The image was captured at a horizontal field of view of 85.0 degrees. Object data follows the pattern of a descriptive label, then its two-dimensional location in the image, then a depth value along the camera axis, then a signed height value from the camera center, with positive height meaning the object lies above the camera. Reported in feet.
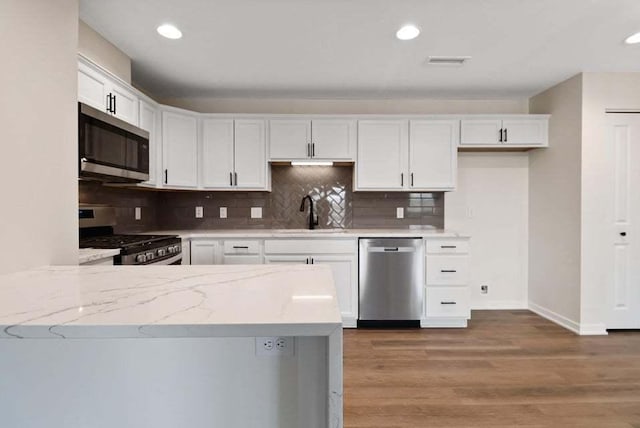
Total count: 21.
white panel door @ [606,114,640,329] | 10.74 +0.09
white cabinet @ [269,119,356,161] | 12.04 +2.52
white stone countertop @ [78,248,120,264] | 6.23 -0.82
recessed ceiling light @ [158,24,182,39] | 8.05 +4.24
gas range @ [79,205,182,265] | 7.48 -0.73
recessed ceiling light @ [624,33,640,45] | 8.68 +4.36
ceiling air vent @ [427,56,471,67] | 9.65 +4.27
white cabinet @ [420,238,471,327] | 11.29 -2.25
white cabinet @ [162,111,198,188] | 11.14 +2.04
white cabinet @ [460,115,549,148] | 12.12 +2.78
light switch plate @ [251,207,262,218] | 13.24 +0.04
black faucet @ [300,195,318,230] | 12.80 -0.22
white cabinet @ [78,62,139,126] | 7.32 +2.73
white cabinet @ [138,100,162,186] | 10.23 +2.25
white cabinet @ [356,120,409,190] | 12.10 +2.03
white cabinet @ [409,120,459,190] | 12.09 +2.10
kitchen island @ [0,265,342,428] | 3.35 -1.62
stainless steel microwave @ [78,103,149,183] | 6.54 +1.35
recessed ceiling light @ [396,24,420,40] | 8.10 +4.26
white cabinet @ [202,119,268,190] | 12.03 +2.01
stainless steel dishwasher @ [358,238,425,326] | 11.20 -2.14
